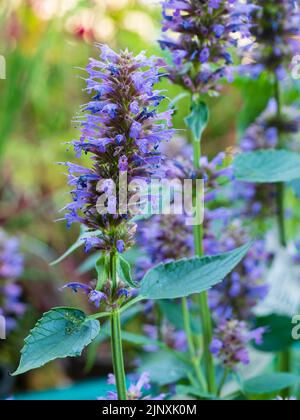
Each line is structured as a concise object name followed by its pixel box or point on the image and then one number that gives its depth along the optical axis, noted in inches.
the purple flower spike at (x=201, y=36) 20.2
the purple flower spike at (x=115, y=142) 17.3
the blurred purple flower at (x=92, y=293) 17.3
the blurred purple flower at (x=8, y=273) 36.1
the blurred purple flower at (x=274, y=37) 23.5
